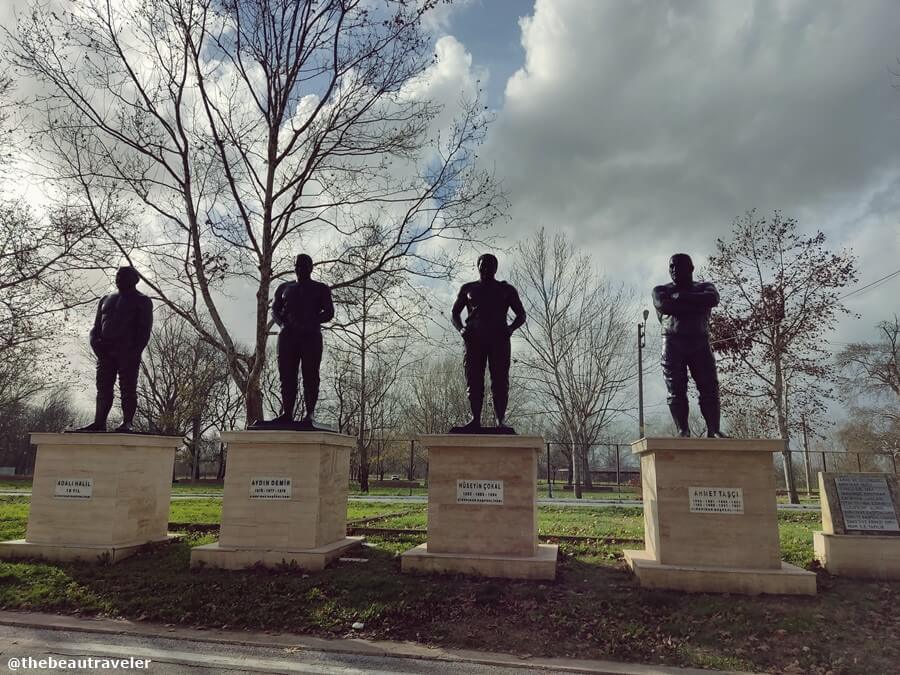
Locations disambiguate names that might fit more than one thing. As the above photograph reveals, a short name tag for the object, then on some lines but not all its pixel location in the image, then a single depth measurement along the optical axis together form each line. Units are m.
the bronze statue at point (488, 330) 6.89
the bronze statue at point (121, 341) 7.54
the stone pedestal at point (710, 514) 5.53
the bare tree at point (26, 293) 12.12
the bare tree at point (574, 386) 21.58
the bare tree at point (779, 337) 17.55
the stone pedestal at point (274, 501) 6.22
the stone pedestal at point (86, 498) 6.75
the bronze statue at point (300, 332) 7.26
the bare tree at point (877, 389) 26.50
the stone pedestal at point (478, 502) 6.00
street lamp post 20.30
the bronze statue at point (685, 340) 6.42
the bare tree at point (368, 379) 12.80
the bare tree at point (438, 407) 37.19
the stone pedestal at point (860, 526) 5.88
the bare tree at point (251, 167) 11.64
